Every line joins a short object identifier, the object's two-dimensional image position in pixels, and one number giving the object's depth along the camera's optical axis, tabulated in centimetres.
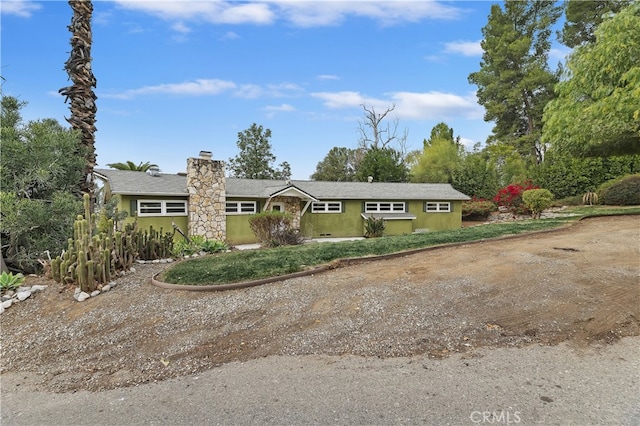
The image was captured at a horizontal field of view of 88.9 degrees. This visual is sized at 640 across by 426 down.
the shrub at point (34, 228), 662
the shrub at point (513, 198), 2023
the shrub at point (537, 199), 1631
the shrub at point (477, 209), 2078
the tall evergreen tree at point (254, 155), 3616
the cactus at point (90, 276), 556
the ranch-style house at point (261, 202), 1312
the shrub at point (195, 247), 924
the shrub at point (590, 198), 1866
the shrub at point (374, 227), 1567
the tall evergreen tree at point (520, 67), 2661
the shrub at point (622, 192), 1678
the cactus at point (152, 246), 806
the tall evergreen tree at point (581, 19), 2370
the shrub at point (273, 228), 1209
